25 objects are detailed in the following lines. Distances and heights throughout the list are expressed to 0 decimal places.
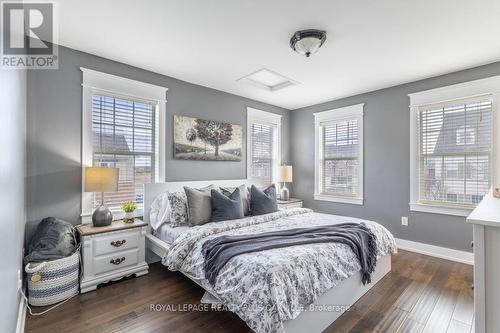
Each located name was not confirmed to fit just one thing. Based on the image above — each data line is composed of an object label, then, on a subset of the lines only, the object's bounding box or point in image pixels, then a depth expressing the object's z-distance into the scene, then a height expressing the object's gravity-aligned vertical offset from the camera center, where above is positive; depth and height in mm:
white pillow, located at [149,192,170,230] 2939 -566
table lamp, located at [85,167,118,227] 2502 -185
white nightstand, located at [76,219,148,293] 2428 -921
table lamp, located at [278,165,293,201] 4723 -204
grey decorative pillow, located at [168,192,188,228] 2824 -510
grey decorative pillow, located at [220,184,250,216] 3290 -398
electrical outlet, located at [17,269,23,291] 1866 -923
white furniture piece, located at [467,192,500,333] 1176 -534
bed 1545 -836
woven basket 2086 -1035
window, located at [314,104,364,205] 4281 +225
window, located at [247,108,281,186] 4555 +430
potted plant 2828 -529
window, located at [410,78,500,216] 3102 +271
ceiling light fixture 2318 +1255
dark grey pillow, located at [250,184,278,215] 3266 -499
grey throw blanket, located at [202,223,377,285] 1914 -652
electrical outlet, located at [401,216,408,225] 3733 -832
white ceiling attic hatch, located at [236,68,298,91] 3445 +1344
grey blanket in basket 2176 -718
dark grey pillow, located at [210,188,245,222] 2867 -500
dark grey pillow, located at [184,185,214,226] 2777 -473
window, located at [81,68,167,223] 2787 +428
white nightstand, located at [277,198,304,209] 4499 -702
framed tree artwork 3561 +439
